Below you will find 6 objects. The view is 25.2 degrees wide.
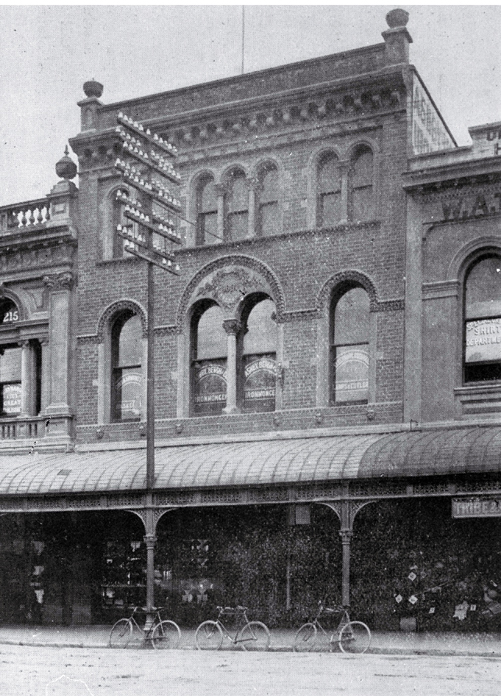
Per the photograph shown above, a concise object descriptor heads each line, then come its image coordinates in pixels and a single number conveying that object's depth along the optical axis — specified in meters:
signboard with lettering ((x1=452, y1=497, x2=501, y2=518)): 17.78
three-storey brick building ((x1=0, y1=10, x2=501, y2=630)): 19.91
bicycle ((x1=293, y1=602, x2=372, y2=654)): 18.17
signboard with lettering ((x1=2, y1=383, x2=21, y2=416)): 25.27
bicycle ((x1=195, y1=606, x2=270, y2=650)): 18.98
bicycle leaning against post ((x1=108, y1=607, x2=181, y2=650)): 19.62
